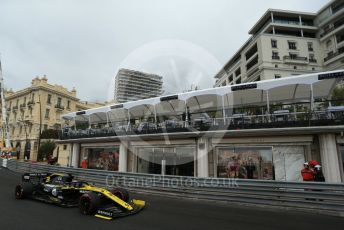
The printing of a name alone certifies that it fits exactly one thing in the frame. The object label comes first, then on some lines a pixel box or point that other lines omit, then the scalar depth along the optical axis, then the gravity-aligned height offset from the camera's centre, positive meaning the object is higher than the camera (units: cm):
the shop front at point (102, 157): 1817 +18
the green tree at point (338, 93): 2603 +792
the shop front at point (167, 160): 1488 -6
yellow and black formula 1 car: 622 -115
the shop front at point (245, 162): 1277 -17
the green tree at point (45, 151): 4212 +151
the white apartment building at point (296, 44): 4362 +2410
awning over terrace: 1206 +420
